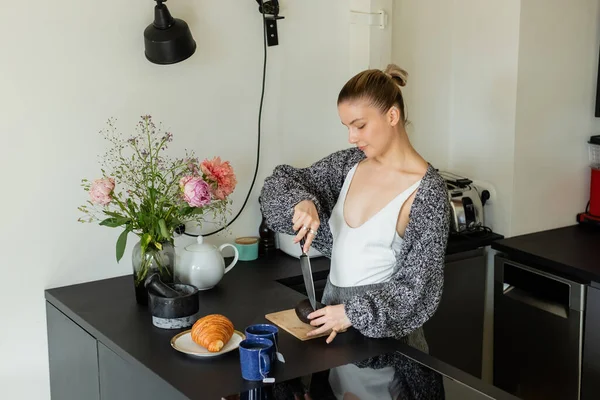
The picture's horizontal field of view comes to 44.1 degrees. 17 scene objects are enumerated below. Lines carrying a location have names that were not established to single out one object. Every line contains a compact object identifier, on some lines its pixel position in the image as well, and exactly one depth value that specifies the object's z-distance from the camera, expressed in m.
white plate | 1.66
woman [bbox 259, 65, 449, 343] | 1.75
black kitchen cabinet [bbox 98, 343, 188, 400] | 1.57
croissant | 1.65
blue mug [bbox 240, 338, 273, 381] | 1.51
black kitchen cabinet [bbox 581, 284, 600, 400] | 2.37
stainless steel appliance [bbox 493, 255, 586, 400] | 2.46
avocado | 1.81
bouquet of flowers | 1.94
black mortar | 1.81
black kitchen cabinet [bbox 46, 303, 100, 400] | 1.91
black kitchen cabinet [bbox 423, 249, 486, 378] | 2.60
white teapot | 2.11
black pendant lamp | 2.07
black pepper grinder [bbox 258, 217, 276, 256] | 2.52
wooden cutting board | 1.77
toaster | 2.71
